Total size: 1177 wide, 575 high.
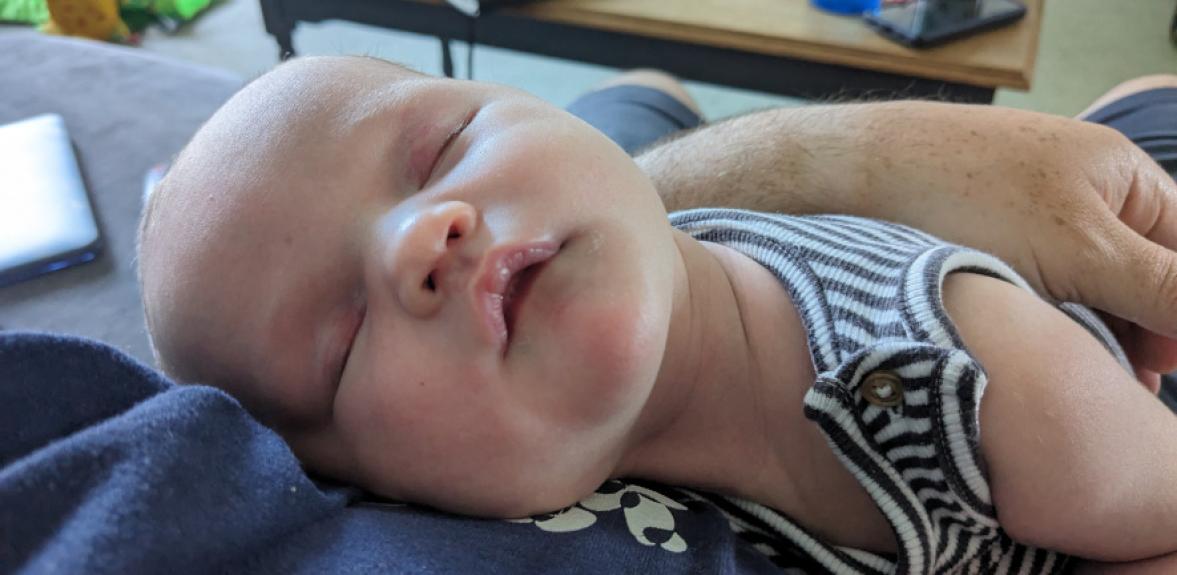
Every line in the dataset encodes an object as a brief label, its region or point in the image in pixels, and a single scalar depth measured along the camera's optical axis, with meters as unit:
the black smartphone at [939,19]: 0.68
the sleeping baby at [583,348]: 0.36
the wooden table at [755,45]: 0.68
